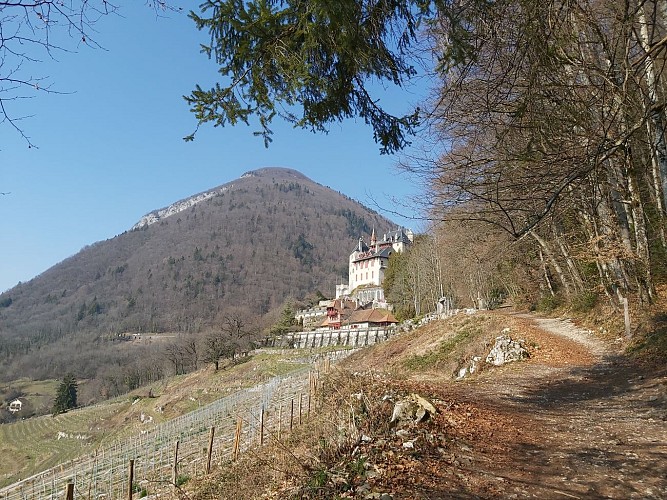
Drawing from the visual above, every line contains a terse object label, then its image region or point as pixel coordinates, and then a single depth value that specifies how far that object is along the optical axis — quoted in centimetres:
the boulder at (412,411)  536
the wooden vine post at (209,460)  901
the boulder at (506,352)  1277
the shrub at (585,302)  1720
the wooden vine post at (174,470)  851
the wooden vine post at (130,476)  659
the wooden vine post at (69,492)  525
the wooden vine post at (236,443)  868
